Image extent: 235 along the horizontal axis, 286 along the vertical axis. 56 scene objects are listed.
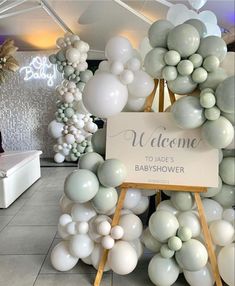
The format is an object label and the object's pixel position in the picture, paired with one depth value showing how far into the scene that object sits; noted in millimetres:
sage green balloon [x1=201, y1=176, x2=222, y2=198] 1836
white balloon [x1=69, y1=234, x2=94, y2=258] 1954
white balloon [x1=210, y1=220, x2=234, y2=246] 1753
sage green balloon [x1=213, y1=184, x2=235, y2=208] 1873
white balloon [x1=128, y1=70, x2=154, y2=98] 1805
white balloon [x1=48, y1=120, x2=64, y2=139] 5578
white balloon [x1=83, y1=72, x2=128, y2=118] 1715
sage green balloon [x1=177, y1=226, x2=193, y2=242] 1771
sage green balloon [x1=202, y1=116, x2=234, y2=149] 1604
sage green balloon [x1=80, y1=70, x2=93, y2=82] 5141
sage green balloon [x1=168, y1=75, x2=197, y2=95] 1716
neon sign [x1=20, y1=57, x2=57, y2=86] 6391
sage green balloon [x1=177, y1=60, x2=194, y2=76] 1653
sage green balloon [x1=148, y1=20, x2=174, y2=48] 1749
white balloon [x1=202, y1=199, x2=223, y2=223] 1865
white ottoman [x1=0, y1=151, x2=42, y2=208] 3428
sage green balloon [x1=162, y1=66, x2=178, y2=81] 1695
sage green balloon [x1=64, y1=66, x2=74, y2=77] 4988
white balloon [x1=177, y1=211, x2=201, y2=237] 1824
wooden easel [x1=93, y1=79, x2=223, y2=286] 1797
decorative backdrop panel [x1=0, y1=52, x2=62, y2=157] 6438
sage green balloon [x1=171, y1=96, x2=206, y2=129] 1651
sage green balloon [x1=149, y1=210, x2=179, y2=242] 1778
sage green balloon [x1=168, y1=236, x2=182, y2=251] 1763
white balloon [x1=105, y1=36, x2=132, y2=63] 1832
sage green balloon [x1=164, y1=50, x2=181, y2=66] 1664
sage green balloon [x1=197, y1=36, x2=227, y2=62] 1669
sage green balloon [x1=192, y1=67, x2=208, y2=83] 1665
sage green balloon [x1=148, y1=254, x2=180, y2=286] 1825
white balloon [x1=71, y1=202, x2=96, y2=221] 2004
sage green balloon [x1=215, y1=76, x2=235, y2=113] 1543
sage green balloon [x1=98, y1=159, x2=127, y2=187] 1768
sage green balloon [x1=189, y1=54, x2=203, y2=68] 1676
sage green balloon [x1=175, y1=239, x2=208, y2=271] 1727
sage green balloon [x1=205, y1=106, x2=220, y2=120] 1624
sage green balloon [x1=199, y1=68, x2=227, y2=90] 1676
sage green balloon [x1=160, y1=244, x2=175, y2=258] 1809
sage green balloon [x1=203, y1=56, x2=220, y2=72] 1647
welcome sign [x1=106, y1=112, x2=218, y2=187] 1790
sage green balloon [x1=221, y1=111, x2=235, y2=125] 1664
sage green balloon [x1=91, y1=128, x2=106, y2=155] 2059
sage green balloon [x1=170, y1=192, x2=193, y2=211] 1861
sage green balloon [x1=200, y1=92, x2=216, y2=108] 1607
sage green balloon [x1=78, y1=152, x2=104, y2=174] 1907
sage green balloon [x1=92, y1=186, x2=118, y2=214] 1840
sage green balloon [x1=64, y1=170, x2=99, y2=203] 1775
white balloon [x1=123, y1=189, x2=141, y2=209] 2000
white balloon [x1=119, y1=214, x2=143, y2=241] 1918
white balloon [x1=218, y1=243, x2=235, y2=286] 1677
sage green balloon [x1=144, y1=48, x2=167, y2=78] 1729
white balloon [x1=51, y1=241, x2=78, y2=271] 2047
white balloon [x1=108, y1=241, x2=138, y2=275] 1839
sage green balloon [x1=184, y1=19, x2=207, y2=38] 1756
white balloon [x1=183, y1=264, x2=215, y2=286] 1810
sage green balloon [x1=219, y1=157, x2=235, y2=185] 1793
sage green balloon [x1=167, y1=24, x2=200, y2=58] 1636
